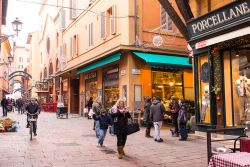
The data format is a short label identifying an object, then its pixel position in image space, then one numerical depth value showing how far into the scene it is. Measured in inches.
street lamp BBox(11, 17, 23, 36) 603.5
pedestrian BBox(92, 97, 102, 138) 431.2
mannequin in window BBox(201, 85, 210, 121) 497.0
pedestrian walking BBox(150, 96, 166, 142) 482.5
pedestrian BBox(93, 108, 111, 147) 422.0
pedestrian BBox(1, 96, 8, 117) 1050.7
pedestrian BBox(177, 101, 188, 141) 483.2
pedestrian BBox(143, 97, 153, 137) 519.2
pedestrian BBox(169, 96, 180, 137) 528.1
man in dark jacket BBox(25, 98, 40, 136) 516.4
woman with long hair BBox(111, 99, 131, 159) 361.4
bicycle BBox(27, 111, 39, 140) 510.3
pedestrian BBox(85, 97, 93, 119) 895.7
